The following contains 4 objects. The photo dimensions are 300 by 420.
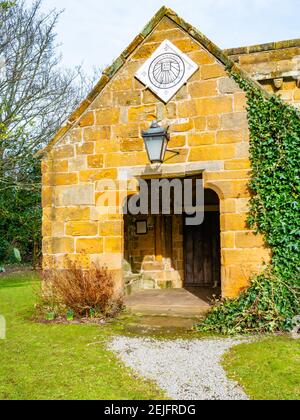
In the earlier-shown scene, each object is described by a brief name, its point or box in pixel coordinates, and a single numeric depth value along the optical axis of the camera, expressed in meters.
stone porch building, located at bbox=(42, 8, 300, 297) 5.74
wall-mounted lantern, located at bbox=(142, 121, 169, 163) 5.69
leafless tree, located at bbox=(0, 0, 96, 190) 12.52
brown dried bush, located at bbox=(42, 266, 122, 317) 5.90
